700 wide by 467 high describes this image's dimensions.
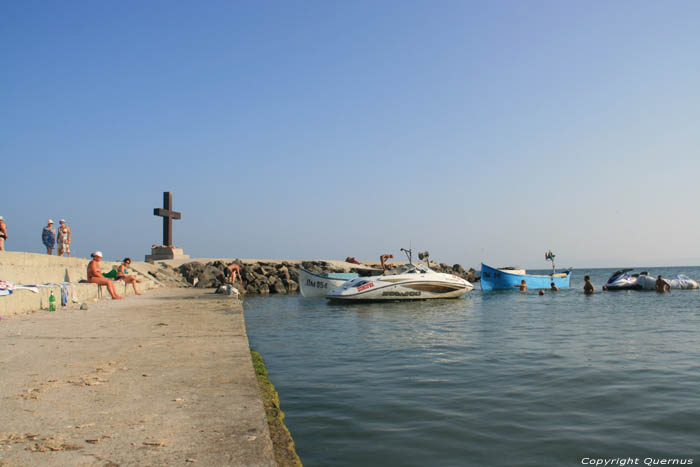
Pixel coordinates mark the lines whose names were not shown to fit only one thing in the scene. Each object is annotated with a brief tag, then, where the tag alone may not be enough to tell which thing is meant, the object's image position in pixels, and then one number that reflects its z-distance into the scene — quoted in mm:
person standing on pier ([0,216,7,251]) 14894
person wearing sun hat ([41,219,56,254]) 19438
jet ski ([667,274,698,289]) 32438
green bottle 10991
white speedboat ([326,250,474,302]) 21125
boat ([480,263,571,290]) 32688
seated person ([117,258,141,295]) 17594
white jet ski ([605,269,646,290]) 31828
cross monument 39781
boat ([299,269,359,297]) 24547
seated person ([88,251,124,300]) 14575
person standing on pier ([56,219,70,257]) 21000
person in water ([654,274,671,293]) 30328
